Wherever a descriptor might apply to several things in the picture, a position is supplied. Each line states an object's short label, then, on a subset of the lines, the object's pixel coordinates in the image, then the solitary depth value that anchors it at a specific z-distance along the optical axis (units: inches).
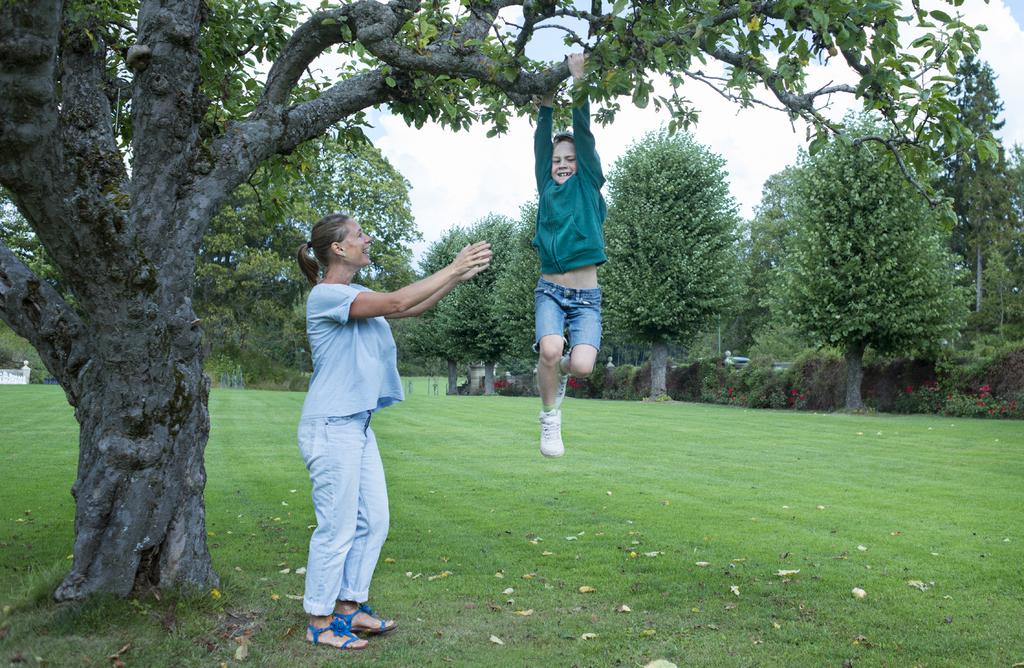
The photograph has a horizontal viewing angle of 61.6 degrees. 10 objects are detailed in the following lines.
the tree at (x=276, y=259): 1839.3
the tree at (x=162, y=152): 189.0
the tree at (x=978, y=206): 2219.5
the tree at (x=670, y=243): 1446.9
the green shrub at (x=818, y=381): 1248.8
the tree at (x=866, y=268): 1091.3
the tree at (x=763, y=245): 2532.0
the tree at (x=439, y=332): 1972.2
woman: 191.3
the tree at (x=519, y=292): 1752.0
